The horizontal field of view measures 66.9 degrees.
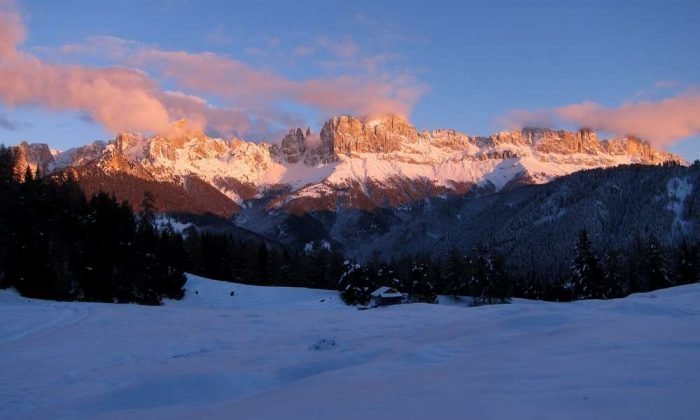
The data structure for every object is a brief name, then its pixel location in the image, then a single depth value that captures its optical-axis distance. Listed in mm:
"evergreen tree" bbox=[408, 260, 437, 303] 75188
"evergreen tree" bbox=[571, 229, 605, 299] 59522
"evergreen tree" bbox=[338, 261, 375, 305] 61281
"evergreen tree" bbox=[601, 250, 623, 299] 61075
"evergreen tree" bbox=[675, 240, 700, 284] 64500
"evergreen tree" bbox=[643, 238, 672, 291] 61500
